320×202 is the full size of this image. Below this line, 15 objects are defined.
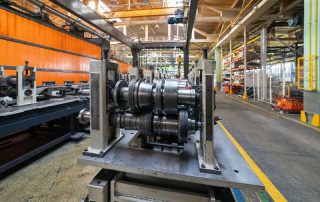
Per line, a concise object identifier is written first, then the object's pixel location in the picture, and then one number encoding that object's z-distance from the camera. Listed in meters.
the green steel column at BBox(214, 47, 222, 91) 11.09
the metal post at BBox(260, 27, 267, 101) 6.00
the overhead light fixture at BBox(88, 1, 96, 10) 5.09
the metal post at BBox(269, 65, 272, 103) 5.50
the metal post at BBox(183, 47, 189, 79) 3.26
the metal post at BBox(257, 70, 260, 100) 6.15
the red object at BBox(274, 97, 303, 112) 4.21
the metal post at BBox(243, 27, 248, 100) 6.84
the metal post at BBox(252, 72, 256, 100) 6.63
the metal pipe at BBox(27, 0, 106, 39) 3.28
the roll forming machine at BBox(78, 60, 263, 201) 0.74
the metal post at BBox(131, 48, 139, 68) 3.33
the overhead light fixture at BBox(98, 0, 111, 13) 5.17
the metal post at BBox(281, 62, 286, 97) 4.76
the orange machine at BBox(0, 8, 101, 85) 3.08
